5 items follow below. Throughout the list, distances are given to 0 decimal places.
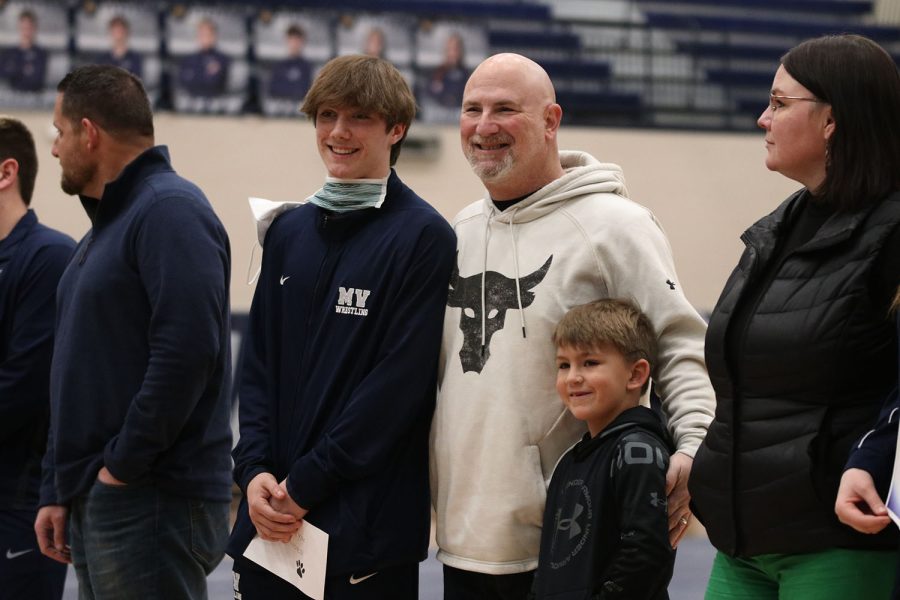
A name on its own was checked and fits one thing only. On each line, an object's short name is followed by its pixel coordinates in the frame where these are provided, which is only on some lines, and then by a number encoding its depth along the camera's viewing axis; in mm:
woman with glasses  3287
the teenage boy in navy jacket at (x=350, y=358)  4053
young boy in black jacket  3633
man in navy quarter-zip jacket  4536
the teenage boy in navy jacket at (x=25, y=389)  5490
